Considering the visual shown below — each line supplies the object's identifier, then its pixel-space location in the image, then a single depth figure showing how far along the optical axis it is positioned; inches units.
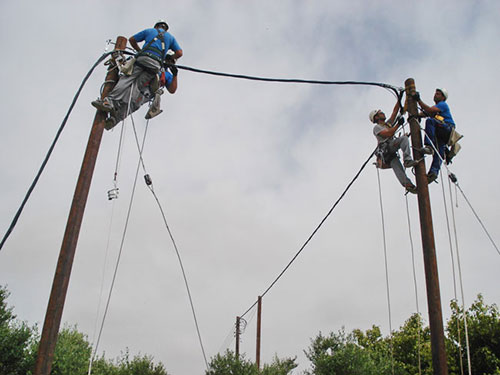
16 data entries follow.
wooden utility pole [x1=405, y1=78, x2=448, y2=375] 174.6
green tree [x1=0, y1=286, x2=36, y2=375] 679.1
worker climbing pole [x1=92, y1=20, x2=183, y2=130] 221.0
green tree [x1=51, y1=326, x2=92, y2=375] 702.5
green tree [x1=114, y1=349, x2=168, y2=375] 794.8
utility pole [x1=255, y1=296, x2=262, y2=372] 744.8
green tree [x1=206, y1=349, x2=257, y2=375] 776.3
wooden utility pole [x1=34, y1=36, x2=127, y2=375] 154.2
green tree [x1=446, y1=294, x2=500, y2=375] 760.3
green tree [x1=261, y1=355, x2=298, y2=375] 823.1
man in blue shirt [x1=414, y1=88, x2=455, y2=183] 246.4
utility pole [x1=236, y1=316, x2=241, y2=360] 802.8
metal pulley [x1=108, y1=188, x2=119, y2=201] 205.3
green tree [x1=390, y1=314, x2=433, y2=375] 944.7
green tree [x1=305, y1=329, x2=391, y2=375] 819.4
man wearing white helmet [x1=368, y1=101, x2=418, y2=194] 246.5
